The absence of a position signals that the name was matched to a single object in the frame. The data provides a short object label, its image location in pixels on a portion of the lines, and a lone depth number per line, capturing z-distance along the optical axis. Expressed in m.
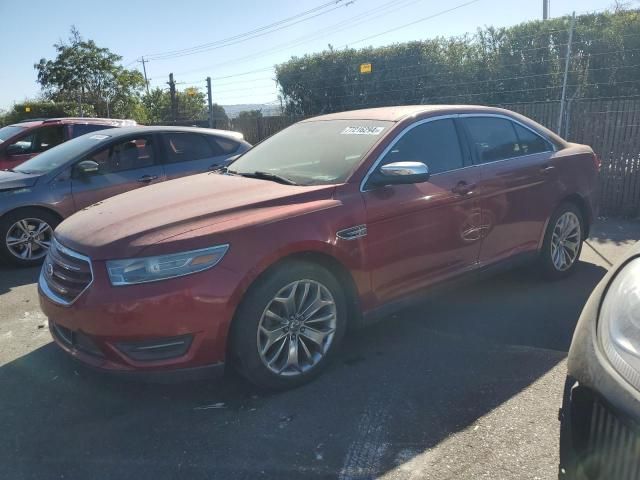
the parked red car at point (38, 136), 8.79
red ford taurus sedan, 2.81
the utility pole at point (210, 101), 13.57
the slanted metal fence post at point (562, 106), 7.58
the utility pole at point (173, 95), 18.00
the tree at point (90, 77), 26.31
